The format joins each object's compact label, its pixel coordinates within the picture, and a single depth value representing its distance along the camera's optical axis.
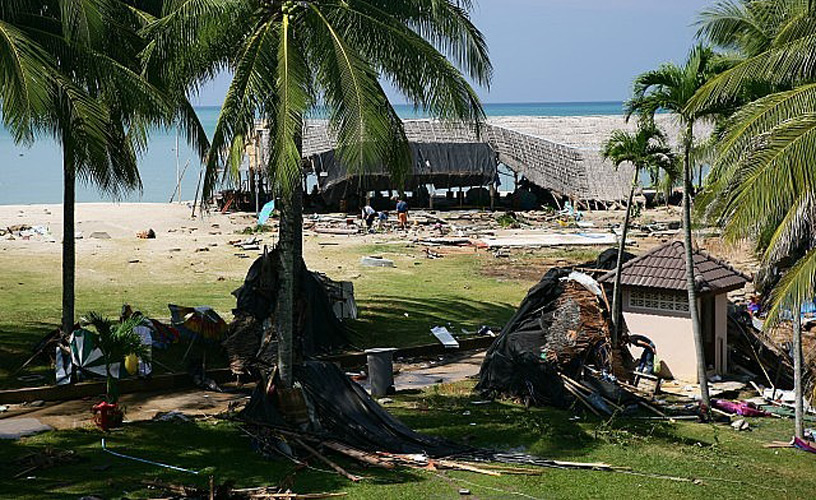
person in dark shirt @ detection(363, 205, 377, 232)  40.57
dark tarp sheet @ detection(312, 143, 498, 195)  48.31
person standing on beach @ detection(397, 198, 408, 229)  41.25
